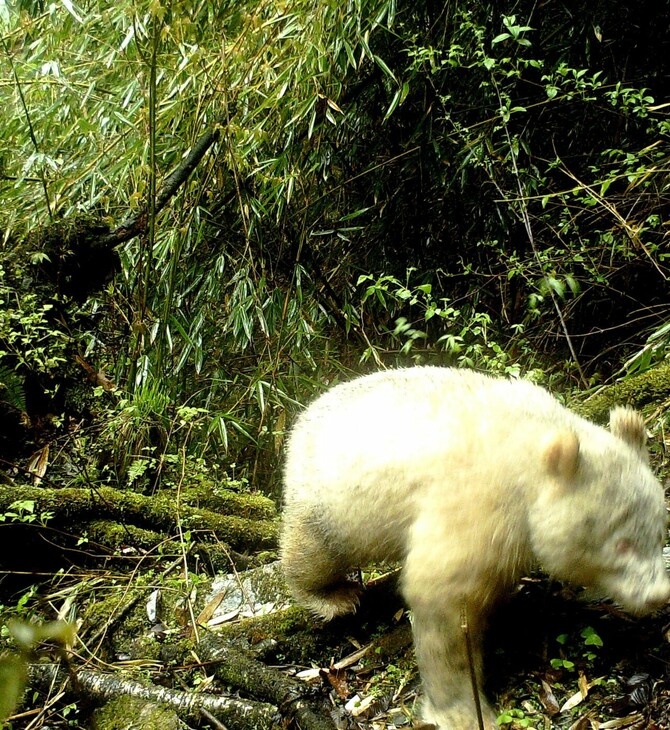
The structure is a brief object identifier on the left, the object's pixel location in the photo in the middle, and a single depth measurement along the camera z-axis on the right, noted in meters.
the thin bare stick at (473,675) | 1.82
